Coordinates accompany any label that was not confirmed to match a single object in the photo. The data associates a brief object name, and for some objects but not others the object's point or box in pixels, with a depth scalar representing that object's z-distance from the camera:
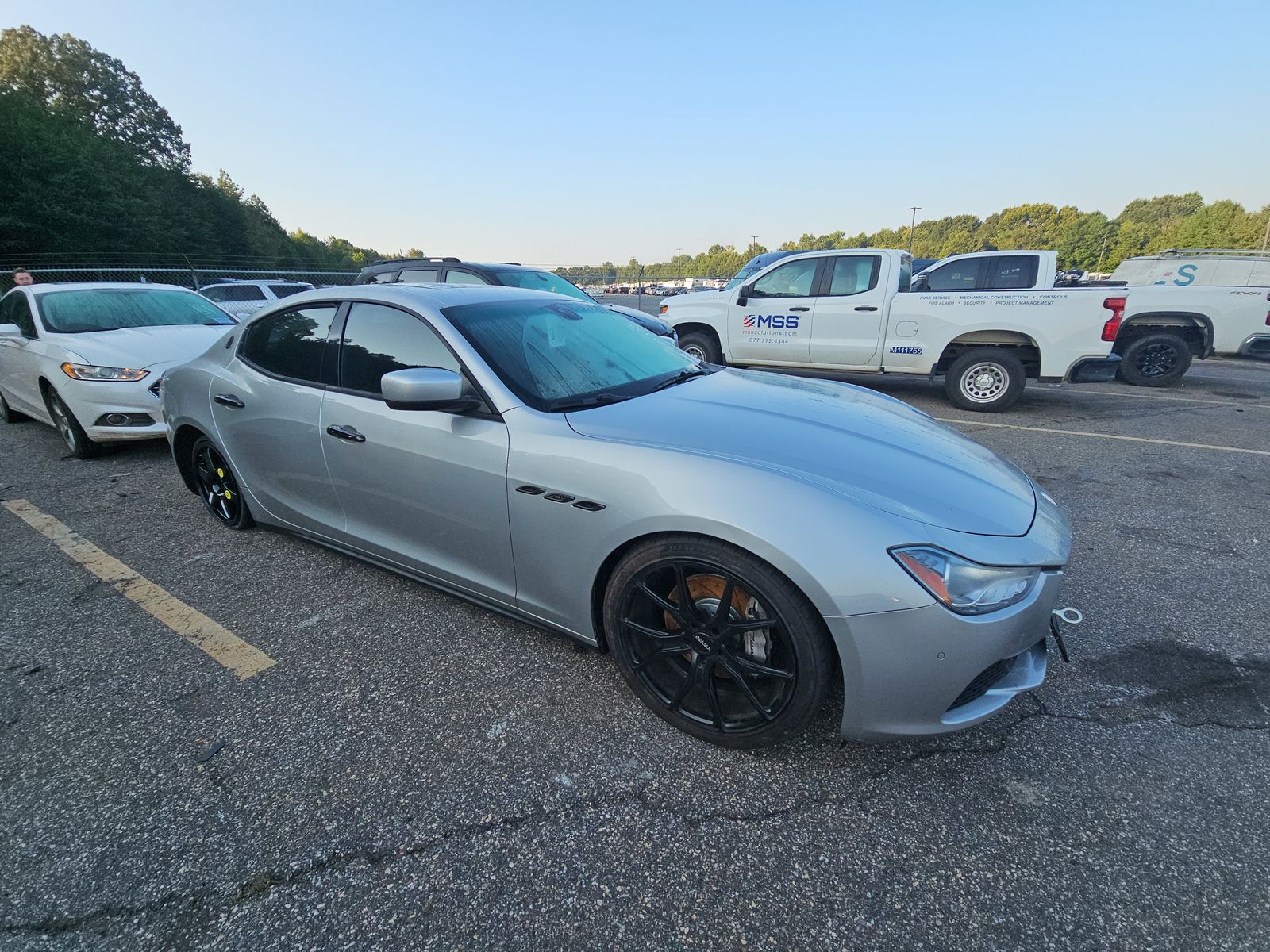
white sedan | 4.62
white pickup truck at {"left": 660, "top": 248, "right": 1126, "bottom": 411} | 6.42
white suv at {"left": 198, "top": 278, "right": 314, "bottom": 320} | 12.34
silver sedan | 1.62
